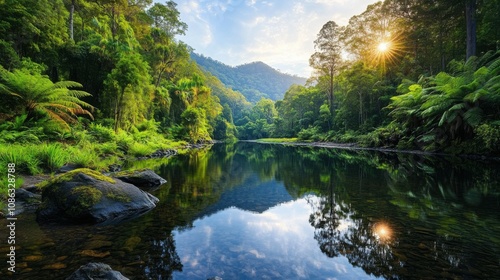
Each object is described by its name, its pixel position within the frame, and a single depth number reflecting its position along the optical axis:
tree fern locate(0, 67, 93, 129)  10.37
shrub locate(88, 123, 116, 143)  14.07
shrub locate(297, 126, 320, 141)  40.48
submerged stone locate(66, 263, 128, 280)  2.38
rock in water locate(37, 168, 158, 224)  4.50
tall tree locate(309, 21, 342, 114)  36.84
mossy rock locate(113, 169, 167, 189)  7.49
